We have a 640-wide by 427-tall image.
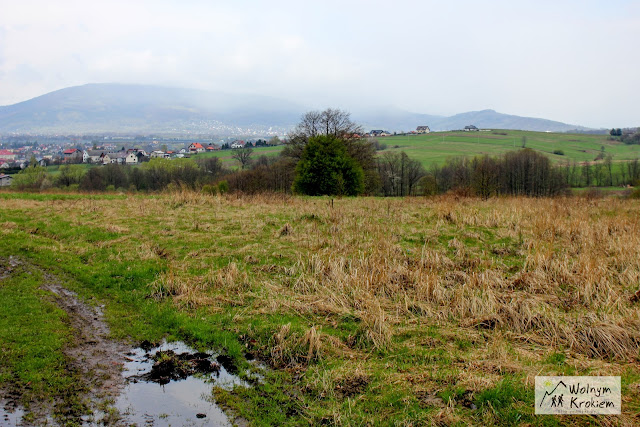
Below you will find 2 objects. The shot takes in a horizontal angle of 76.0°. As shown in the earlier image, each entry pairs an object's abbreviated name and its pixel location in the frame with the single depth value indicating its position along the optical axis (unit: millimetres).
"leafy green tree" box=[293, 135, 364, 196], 39219
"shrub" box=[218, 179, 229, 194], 43188
